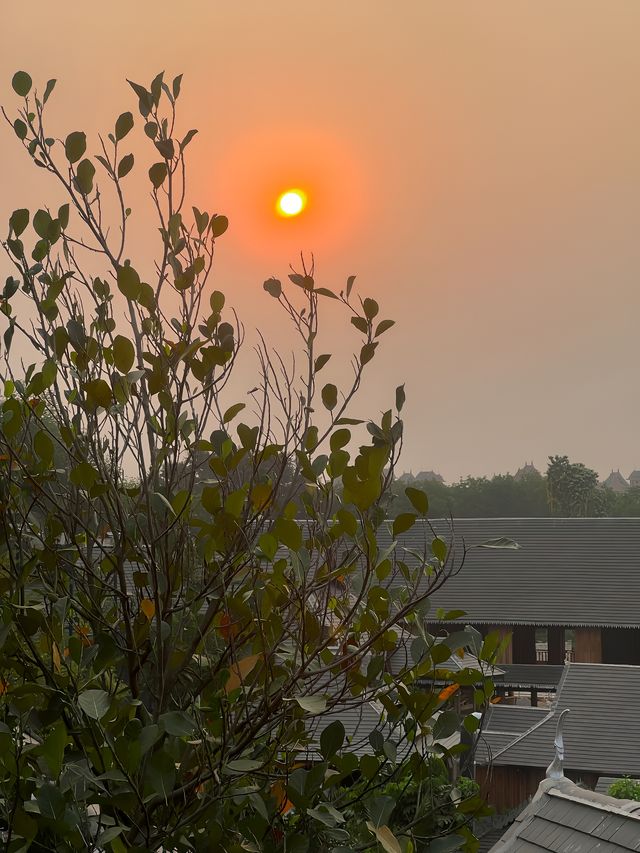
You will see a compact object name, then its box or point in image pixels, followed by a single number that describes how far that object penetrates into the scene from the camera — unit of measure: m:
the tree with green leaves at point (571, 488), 88.06
